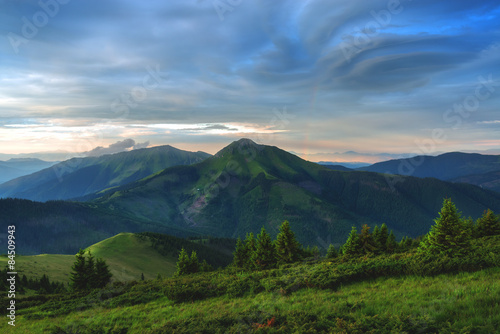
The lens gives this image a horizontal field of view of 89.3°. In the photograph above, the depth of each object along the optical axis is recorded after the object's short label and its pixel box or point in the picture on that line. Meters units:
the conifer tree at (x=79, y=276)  48.12
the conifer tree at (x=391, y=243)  45.10
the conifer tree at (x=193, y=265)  59.09
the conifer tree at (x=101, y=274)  49.84
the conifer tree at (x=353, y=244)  45.33
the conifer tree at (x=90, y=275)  48.67
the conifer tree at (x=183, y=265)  58.38
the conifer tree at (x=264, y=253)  49.16
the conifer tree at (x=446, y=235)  27.03
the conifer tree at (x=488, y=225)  48.25
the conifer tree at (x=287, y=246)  48.56
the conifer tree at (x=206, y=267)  70.65
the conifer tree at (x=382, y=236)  54.05
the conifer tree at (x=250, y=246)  58.56
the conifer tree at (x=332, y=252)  49.22
